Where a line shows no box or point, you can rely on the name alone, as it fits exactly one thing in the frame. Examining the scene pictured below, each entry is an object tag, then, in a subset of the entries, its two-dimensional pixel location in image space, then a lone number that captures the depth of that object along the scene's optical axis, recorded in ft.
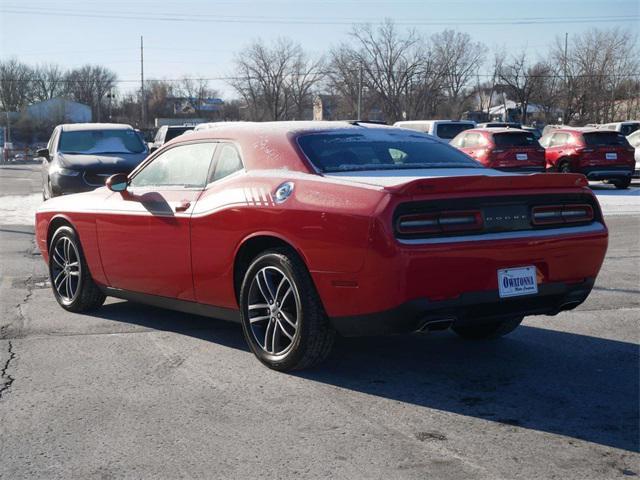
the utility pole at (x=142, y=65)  253.65
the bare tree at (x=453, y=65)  282.56
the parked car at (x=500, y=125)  121.62
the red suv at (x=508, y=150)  71.00
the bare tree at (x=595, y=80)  191.52
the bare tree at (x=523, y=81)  237.45
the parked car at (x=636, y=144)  86.63
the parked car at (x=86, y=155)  49.55
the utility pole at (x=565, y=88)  204.95
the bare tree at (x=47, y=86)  326.07
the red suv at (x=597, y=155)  72.18
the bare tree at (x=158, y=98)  390.83
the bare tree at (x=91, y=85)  336.08
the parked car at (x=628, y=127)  132.01
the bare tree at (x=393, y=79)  283.59
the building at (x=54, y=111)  292.40
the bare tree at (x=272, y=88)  303.89
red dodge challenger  14.78
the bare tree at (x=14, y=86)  291.13
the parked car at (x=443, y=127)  94.27
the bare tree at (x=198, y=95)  365.77
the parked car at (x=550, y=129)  78.03
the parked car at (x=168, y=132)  90.39
